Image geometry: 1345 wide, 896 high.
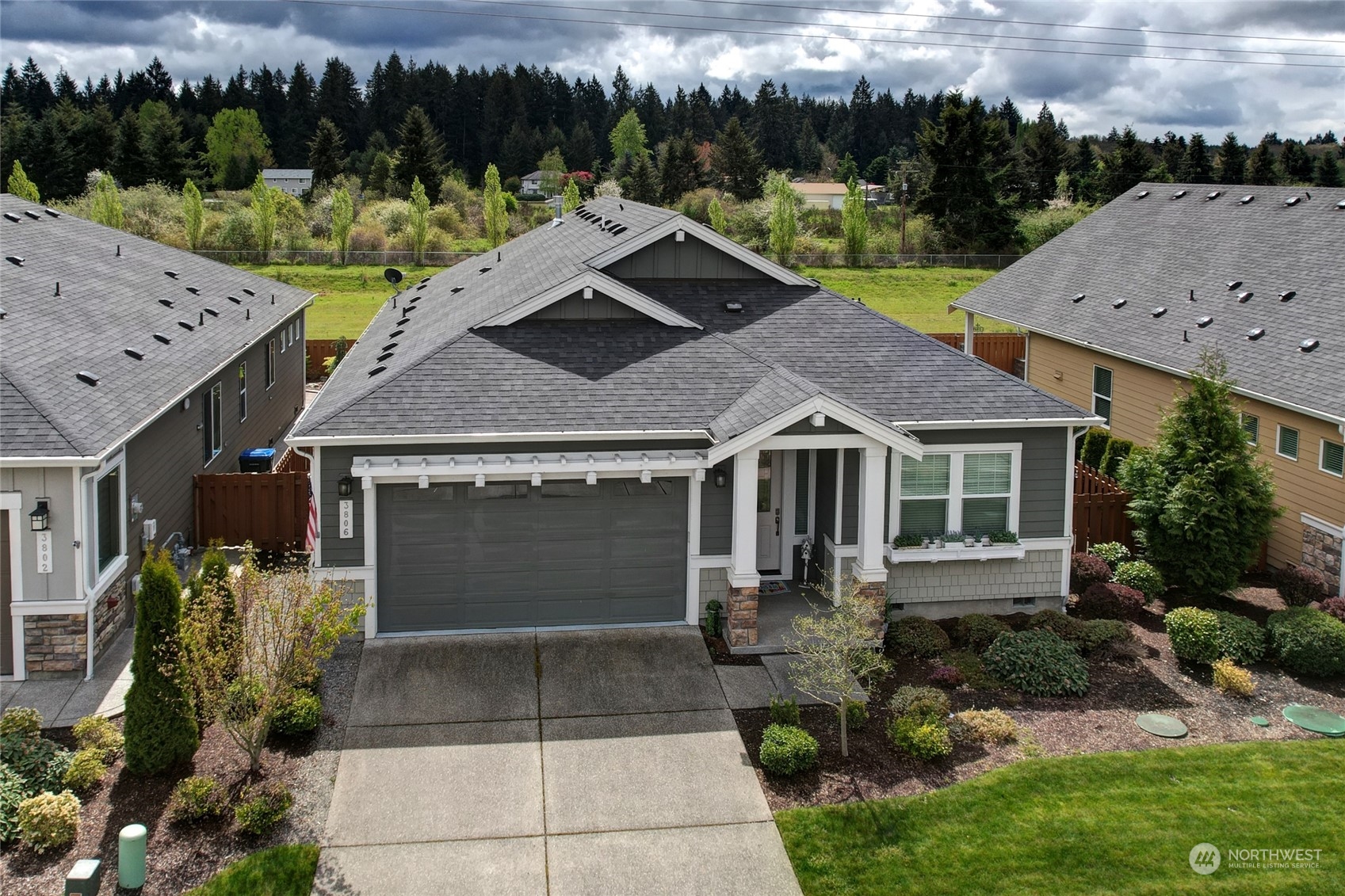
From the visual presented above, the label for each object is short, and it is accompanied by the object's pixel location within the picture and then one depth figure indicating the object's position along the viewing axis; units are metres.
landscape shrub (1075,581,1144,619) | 15.57
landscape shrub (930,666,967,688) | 13.21
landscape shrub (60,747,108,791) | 10.29
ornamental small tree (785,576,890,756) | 11.48
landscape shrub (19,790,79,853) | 9.41
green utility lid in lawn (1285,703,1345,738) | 12.24
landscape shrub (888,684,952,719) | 12.08
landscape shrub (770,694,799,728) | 11.83
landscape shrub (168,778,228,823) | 9.87
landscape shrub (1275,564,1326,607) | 15.80
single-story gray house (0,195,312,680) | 12.34
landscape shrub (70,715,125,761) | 10.96
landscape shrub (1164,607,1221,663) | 13.80
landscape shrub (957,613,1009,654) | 14.38
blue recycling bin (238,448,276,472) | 20.83
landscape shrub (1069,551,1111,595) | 16.39
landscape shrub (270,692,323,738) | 11.42
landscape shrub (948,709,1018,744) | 11.82
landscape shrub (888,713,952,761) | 11.36
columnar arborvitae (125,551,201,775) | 10.05
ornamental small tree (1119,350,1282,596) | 15.42
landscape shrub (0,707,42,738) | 10.68
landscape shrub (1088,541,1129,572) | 17.11
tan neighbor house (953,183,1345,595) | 16.70
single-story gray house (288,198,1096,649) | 13.88
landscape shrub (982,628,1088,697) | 13.09
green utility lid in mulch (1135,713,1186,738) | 12.16
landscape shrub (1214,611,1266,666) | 13.90
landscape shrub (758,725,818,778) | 10.95
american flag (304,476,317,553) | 13.93
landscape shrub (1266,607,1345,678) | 13.54
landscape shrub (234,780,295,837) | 9.73
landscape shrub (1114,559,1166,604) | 15.95
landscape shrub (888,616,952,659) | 14.03
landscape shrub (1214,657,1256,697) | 13.10
